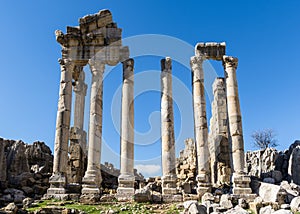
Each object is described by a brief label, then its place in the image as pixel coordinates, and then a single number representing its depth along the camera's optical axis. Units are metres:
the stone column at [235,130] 17.83
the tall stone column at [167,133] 18.09
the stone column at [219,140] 22.77
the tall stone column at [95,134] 17.77
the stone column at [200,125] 18.36
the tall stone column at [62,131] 17.53
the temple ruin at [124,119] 17.83
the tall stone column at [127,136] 17.41
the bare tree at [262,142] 46.45
